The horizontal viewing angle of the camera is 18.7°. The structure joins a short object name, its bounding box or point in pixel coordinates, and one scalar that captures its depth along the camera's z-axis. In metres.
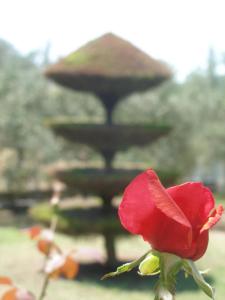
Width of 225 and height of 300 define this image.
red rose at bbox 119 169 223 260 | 0.46
